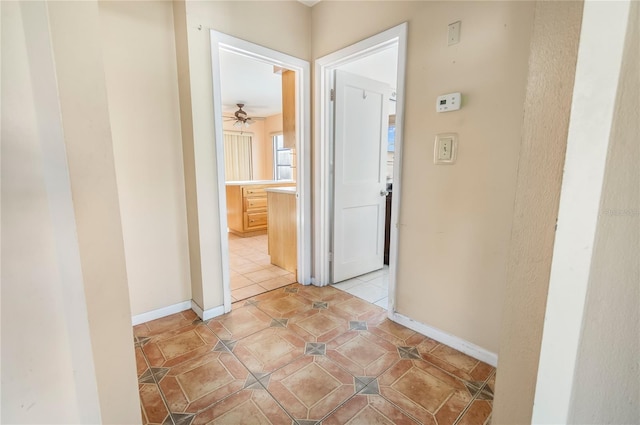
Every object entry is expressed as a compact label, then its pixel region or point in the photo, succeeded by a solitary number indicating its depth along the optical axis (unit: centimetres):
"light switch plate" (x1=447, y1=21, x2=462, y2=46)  157
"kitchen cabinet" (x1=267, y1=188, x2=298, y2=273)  284
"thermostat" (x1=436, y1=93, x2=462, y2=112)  158
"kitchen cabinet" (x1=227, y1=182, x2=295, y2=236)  454
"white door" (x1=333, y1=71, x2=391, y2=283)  251
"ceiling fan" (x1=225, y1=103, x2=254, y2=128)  537
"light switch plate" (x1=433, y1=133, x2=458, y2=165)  164
